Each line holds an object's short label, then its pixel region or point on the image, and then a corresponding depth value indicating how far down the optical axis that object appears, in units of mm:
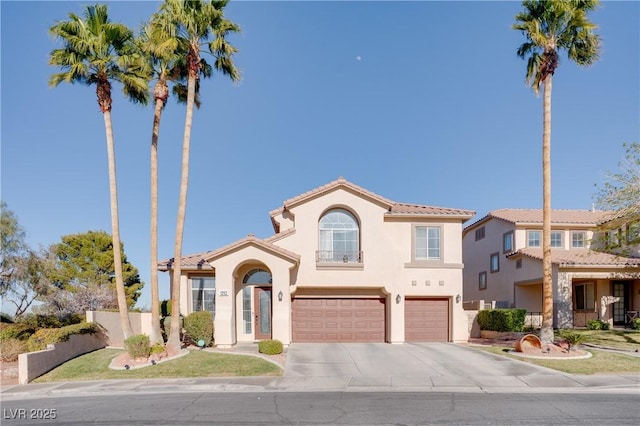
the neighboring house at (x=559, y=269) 25438
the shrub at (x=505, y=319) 21078
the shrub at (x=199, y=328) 19312
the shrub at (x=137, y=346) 15977
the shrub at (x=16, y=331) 17609
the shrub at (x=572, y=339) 16875
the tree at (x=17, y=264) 24766
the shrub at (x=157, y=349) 16562
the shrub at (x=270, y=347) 17344
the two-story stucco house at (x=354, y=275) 21516
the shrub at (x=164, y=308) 21681
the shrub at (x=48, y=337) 16609
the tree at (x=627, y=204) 19453
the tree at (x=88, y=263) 41250
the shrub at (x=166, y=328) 19355
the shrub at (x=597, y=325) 24641
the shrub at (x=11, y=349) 16578
